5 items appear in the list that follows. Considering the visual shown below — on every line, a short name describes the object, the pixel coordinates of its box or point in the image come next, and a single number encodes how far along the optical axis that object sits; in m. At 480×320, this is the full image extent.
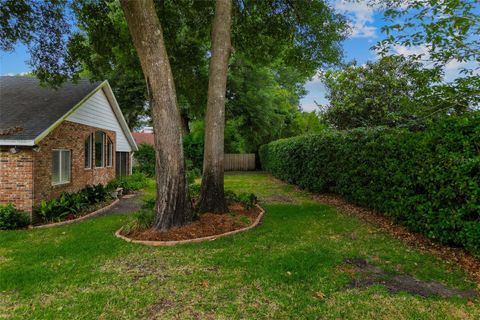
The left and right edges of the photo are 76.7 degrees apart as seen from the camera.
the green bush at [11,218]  7.63
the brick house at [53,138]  8.05
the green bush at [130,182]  13.24
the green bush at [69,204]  8.23
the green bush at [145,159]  19.57
